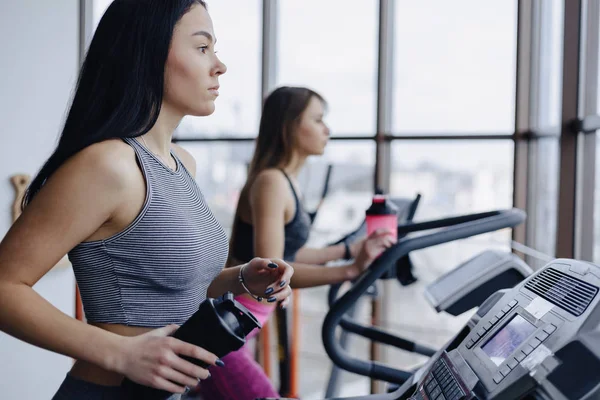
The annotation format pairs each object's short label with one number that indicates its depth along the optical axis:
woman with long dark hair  0.96
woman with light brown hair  1.80
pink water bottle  1.81
